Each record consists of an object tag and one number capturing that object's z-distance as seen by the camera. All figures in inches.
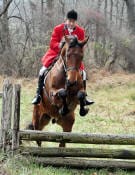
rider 718.8
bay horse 651.3
